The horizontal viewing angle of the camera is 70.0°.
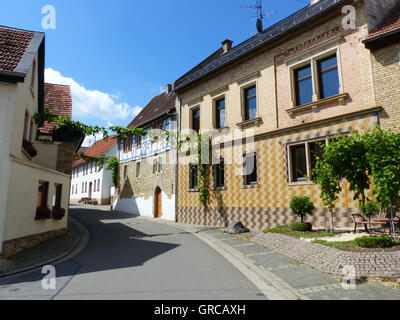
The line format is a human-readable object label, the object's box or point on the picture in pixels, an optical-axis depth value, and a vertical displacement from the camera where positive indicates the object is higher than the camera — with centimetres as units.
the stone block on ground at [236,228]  1248 -131
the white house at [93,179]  3488 +261
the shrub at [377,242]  650 -101
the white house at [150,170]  2022 +233
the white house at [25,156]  798 +164
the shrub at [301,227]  980 -99
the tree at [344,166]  764 +88
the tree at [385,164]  659 +78
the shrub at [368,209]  848 -34
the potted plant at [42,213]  990 -49
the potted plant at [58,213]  1149 -57
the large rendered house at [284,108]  1056 +395
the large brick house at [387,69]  949 +439
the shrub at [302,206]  1052 -30
